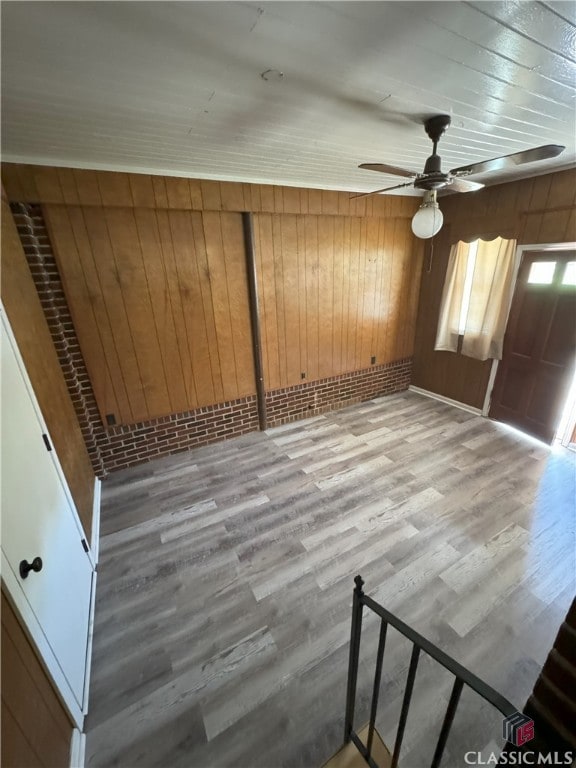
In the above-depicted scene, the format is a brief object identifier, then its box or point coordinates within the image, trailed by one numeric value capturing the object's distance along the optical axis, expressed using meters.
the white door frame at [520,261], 3.02
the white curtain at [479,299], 3.48
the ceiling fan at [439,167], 1.69
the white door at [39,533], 1.15
